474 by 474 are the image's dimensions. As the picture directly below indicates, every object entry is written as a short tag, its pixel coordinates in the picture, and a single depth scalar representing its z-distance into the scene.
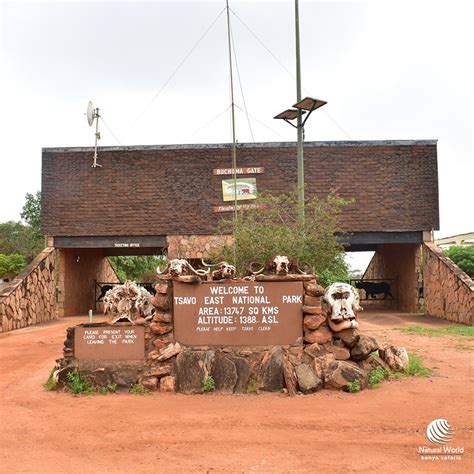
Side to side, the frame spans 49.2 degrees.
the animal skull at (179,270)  8.35
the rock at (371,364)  8.20
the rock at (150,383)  7.84
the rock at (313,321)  8.16
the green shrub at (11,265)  33.44
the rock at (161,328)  8.27
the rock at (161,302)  8.36
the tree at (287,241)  10.88
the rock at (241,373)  7.68
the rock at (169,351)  8.03
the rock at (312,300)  8.30
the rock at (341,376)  7.60
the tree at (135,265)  35.94
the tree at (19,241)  40.03
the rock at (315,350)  8.02
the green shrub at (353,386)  7.47
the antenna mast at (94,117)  19.12
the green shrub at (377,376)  7.78
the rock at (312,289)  8.28
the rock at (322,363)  7.74
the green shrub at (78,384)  7.78
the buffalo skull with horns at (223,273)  8.41
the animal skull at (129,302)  8.96
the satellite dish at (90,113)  19.06
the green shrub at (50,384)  8.01
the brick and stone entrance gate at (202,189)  19.39
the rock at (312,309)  8.18
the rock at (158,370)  7.92
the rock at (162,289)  8.41
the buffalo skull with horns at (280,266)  8.42
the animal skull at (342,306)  8.09
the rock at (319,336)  8.14
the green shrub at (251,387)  7.63
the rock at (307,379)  7.51
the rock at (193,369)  7.70
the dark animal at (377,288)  24.17
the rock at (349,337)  8.07
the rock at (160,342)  8.23
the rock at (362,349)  8.09
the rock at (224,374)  7.66
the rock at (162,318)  8.28
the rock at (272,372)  7.64
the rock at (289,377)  7.50
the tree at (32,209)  33.50
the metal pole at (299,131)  12.42
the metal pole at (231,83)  10.31
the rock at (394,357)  8.51
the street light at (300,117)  11.86
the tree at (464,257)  25.91
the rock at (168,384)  7.76
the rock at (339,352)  8.05
